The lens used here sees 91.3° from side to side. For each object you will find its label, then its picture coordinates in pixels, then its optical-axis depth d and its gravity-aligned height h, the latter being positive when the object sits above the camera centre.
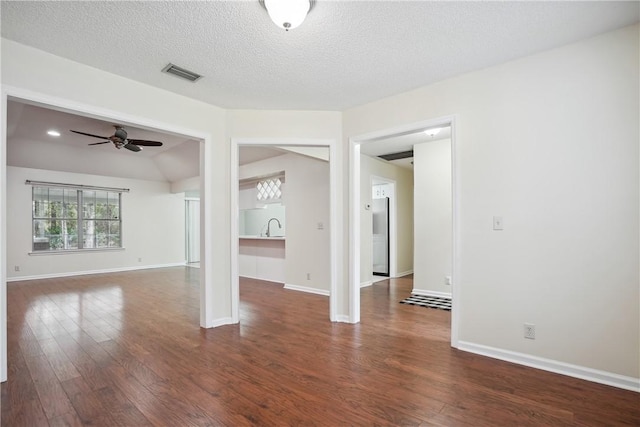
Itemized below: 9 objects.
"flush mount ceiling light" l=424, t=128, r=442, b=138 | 4.67 +1.25
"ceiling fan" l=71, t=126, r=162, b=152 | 4.73 +1.24
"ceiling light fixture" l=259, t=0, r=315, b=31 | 1.86 +1.25
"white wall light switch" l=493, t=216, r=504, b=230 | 2.75 -0.08
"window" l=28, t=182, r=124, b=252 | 7.21 +0.00
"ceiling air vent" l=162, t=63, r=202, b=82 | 2.79 +1.34
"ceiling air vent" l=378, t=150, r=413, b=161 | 6.07 +1.20
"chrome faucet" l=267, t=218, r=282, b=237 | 7.17 -0.22
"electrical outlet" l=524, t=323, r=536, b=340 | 2.57 -0.97
